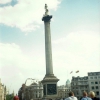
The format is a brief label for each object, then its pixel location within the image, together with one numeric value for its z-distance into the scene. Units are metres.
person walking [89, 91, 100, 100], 12.54
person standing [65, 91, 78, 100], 11.24
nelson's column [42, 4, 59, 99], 65.57
